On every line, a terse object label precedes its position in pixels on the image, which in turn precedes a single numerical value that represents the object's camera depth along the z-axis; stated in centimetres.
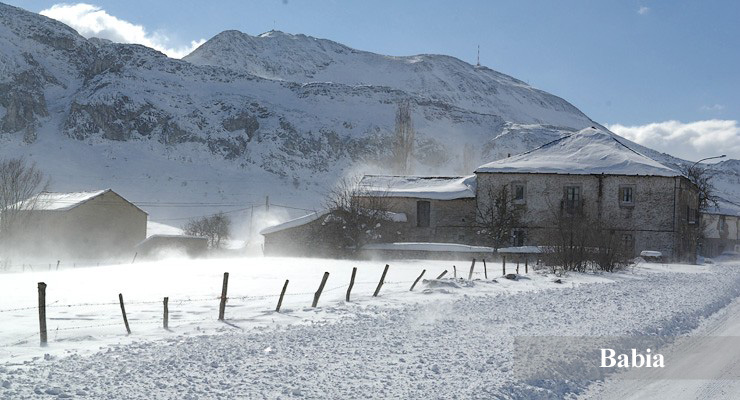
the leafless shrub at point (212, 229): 7144
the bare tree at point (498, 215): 4375
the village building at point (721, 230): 7250
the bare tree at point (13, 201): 4988
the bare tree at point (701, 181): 6234
